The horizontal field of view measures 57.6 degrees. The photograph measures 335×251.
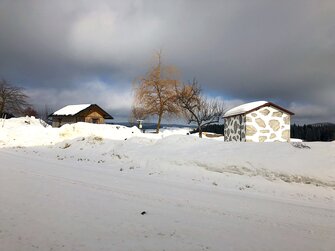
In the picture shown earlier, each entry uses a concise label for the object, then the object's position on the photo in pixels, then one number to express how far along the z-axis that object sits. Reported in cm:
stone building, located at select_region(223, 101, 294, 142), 2162
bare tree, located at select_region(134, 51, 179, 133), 3953
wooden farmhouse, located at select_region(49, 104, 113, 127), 4697
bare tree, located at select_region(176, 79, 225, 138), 3566
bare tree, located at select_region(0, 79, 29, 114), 4978
